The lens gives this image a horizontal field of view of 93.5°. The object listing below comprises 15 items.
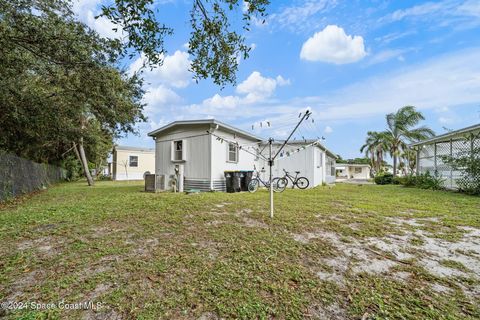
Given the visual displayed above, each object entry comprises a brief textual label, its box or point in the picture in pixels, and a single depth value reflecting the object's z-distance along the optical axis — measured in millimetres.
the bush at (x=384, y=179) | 18109
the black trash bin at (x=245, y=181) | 10180
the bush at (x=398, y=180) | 16603
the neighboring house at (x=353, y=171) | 39106
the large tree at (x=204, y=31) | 2619
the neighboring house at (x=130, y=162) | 21297
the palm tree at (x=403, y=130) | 18375
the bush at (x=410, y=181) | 13664
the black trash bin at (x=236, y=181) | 9711
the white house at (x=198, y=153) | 9578
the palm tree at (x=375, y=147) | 24172
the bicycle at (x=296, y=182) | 11469
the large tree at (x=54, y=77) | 4129
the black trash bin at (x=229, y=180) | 9672
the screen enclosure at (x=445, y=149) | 9805
